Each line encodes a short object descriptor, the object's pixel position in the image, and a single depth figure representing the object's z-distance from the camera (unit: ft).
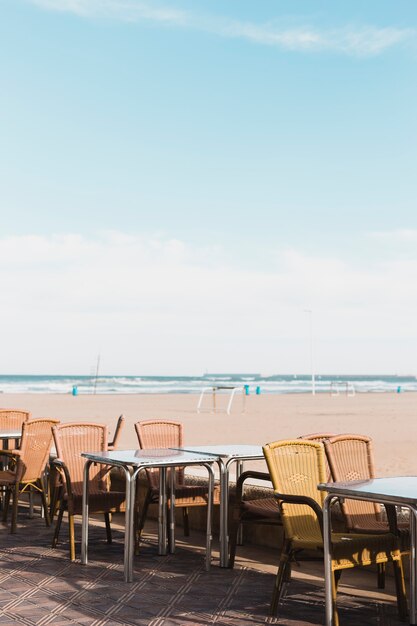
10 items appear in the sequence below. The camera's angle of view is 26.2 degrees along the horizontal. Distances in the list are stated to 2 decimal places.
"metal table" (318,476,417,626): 15.01
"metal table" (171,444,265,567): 21.78
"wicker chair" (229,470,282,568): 20.94
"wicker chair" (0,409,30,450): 32.37
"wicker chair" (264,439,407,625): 16.24
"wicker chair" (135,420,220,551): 24.22
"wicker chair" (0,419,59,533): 26.35
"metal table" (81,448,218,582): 20.24
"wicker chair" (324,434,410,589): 18.33
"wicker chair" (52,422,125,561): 22.95
